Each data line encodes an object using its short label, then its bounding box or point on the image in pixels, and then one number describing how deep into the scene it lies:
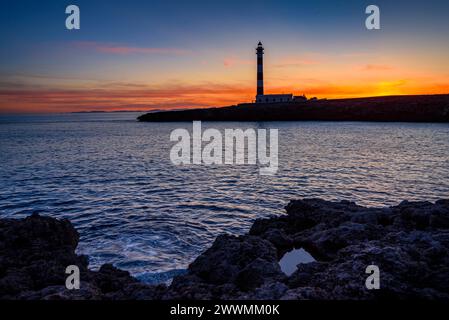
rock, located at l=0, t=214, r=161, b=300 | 6.04
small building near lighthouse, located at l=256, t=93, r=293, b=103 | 119.50
